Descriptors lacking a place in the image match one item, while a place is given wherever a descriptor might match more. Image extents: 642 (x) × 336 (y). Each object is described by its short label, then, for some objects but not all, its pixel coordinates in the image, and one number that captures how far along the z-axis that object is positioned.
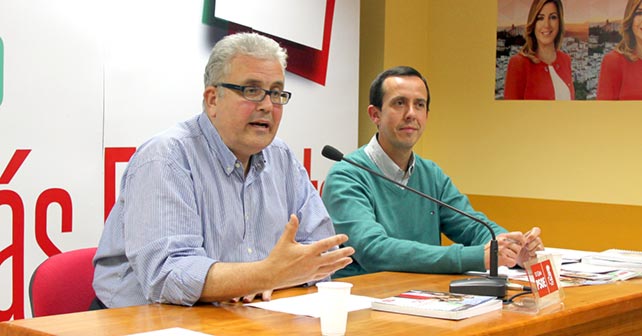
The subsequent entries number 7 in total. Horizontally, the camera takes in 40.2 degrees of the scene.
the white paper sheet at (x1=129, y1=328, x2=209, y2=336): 1.69
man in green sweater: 2.65
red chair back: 2.18
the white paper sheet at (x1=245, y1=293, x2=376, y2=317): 1.98
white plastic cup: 1.71
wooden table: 1.76
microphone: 2.21
